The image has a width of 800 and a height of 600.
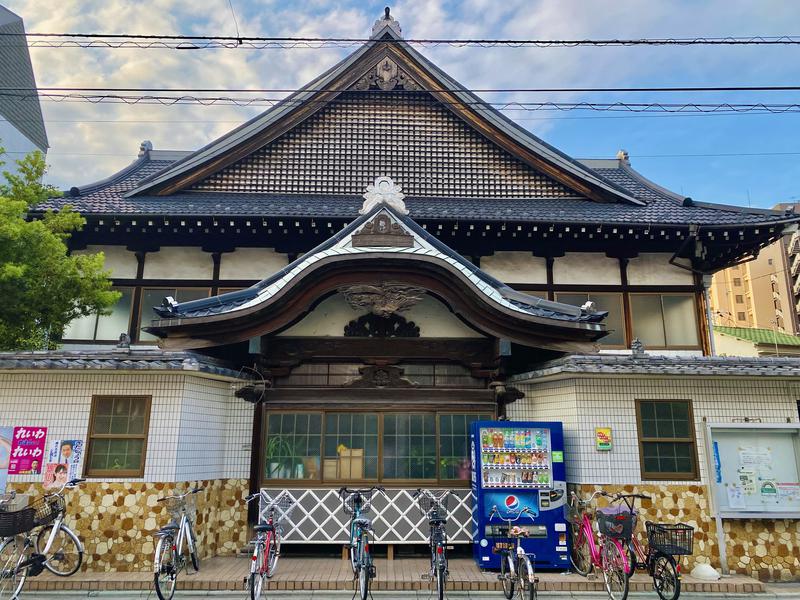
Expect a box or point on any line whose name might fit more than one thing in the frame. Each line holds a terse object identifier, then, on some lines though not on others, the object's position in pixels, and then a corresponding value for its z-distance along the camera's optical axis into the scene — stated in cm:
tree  898
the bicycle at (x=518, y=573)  697
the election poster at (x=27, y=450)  876
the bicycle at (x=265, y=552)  709
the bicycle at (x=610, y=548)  749
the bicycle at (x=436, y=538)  719
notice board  877
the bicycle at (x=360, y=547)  724
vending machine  857
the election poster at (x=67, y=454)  873
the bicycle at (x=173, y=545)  721
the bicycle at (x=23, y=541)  738
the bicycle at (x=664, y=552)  741
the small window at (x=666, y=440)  903
